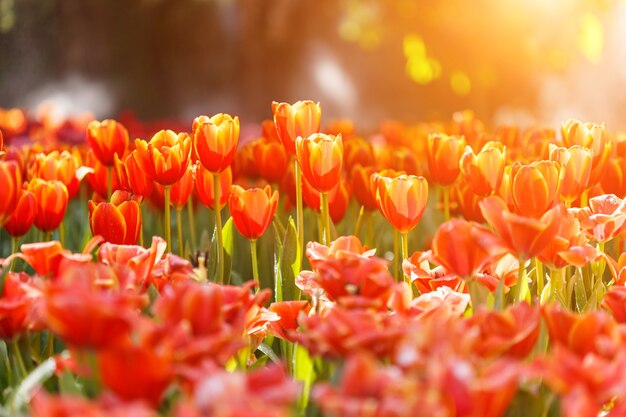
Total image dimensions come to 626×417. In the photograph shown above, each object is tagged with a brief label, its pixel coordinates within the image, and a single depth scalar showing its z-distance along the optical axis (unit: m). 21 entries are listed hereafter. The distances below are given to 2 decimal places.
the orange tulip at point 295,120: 4.30
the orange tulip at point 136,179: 4.37
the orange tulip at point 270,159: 5.43
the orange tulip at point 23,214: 3.98
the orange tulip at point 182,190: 4.69
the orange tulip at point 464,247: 2.86
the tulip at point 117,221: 3.83
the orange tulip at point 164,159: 4.12
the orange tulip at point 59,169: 4.67
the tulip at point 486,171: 4.13
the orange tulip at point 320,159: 4.05
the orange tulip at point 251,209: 4.15
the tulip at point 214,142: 4.13
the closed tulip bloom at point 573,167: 4.14
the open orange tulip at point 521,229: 2.86
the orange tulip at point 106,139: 5.13
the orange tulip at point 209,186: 4.60
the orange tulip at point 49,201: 4.17
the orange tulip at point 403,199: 4.03
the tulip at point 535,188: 3.56
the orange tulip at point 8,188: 3.45
